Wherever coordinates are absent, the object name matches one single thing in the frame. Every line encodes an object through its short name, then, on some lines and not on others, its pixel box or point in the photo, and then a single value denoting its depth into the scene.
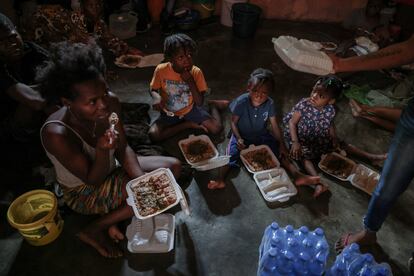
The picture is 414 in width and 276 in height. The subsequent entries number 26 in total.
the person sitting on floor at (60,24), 3.57
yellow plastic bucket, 2.14
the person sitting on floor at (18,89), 2.51
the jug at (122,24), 4.82
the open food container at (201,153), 2.83
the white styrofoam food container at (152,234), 2.25
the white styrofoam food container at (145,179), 2.10
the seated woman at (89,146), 1.79
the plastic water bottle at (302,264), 1.86
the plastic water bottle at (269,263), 1.82
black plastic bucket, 4.80
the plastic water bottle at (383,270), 1.80
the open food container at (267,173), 2.70
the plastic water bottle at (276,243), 1.87
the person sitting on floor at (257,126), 2.67
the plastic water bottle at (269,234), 1.98
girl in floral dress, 2.67
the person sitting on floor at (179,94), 2.74
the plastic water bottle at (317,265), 1.88
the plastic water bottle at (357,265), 1.90
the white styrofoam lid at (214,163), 2.81
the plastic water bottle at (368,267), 1.84
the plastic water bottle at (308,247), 1.89
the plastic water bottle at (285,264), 1.84
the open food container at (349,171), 2.83
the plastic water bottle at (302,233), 1.96
